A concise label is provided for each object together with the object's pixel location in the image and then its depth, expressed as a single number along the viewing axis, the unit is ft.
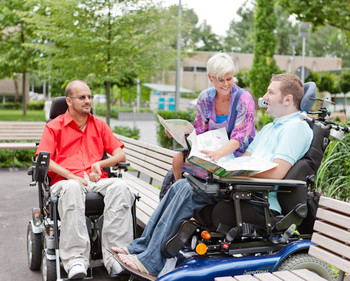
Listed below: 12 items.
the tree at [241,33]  235.87
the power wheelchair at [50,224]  12.91
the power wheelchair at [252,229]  10.52
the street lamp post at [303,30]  68.61
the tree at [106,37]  36.50
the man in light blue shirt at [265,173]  11.00
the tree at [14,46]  64.13
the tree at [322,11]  51.80
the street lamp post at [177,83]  48.00
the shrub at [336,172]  18.46
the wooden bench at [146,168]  16.67
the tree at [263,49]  93.56
